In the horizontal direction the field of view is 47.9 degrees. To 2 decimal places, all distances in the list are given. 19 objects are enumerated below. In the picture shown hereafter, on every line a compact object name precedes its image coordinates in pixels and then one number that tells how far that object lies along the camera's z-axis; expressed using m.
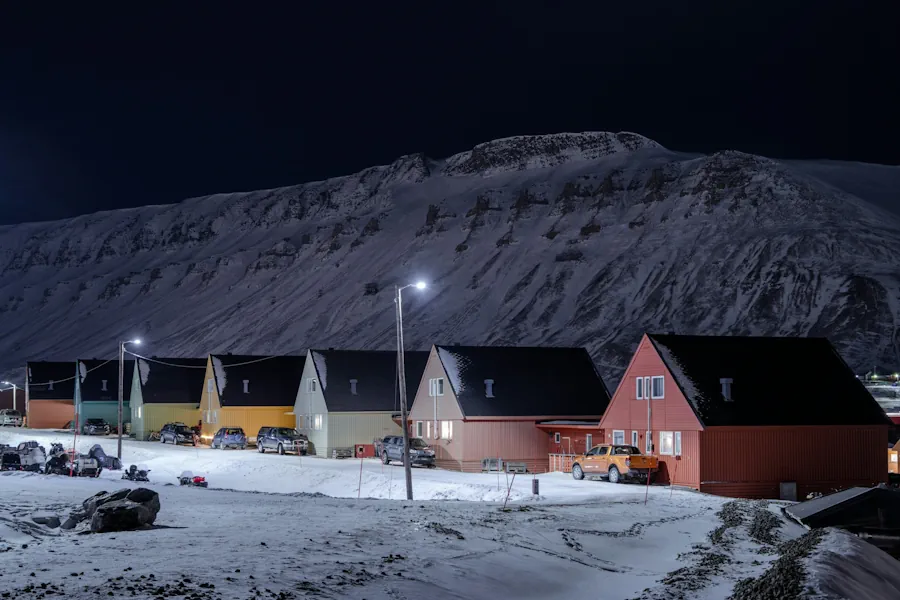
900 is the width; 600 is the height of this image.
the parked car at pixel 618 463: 42.78
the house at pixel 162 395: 81.25
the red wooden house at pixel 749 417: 42.75
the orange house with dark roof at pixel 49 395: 95.69
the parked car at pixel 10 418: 98.12
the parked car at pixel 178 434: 73.81
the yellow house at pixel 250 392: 72.31
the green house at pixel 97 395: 91.19
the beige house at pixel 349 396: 63.03
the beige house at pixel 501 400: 54.41
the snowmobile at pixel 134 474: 46.88
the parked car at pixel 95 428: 82.88
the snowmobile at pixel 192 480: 43.31
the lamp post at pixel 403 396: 35.09
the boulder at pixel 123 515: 21.48
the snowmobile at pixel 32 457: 50.00
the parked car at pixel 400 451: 54.12
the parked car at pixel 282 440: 64.12
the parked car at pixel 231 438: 68.25
